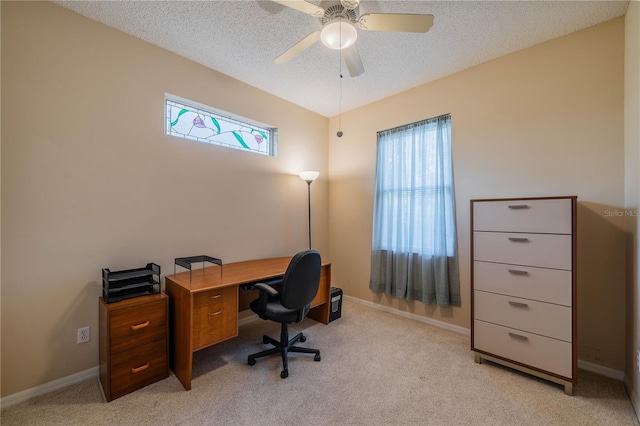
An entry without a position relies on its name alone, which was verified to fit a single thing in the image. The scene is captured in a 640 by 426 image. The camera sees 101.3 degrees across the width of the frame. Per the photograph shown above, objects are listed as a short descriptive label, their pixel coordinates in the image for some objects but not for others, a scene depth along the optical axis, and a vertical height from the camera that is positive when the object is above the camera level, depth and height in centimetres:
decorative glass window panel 258 +94
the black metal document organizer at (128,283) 188 -54
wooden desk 192 -76
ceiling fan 154 +117
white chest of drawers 185 -56
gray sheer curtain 285 -5
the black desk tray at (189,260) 229 -43
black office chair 203 -71
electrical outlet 199 -94
